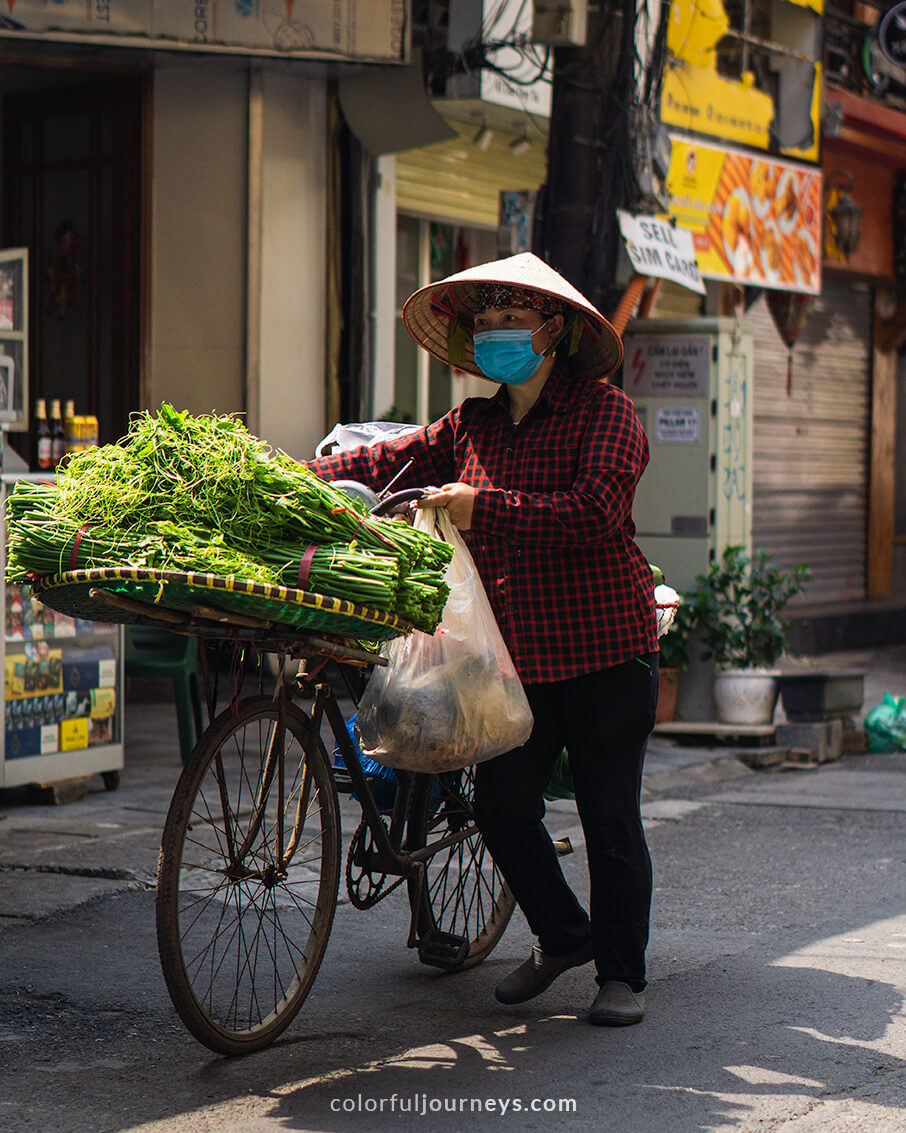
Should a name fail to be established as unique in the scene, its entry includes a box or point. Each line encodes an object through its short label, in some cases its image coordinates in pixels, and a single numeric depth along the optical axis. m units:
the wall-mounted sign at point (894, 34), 15.44
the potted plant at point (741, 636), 9.65
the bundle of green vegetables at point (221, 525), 3.62
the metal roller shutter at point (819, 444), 16.02
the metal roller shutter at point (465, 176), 11.86
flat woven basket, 3.50
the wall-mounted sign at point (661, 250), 9.60
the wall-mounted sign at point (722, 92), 12.26
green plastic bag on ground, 9.93
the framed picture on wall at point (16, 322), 7.29
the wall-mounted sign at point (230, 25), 9.07
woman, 4.29
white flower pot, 9.64
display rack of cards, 7.12
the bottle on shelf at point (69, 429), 7.93
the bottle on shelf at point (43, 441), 7.86
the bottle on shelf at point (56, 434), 7.92
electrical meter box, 10.01
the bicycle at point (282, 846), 3.86
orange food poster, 12.65
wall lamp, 16.05
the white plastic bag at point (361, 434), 4.88
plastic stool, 7.77
